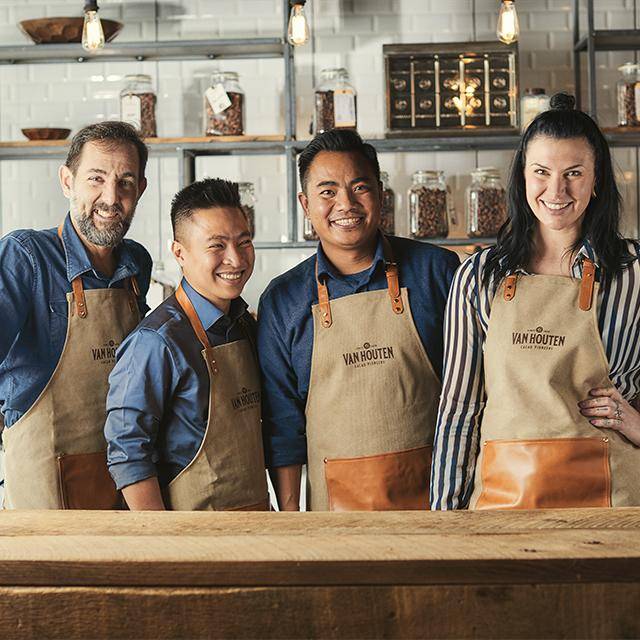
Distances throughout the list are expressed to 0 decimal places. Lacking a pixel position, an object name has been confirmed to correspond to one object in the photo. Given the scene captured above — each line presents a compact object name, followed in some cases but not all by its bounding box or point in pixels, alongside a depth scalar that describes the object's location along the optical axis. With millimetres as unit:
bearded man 2158
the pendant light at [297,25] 3605
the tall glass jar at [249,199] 3984
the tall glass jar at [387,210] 3854
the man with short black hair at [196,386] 1954
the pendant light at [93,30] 3604
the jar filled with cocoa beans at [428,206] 3883
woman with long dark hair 1915
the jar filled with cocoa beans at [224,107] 3934
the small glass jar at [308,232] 3884
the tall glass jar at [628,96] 3900
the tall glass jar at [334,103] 3865
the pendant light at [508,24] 3584
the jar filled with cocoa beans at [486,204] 3895
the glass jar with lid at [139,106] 3980
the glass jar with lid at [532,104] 3926
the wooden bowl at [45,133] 4043
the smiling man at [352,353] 2223
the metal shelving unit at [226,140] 3871
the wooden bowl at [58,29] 4031
